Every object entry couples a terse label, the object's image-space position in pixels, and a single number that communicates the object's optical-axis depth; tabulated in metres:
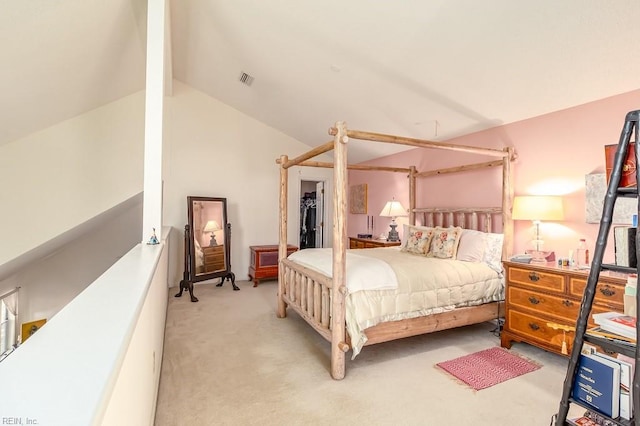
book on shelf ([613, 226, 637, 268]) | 1.24
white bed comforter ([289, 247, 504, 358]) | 2.57
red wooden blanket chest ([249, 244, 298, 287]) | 5.35
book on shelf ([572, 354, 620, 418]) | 1.21
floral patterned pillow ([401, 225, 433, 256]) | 3.75
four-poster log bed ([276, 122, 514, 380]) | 2.53
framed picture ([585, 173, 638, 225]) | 2.56
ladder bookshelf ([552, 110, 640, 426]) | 1.24
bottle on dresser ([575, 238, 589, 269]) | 2.80
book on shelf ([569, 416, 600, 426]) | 1.31
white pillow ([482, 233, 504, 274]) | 3.38
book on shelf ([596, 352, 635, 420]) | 1.18
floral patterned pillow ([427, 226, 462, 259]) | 3.48
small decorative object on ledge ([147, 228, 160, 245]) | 2.51
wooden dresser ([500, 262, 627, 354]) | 2.36
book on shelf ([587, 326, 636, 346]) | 1.20
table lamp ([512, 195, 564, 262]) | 2.93
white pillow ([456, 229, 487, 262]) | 3.40
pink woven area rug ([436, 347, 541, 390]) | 2.42
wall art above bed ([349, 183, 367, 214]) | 6.16
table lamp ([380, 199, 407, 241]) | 4.83
